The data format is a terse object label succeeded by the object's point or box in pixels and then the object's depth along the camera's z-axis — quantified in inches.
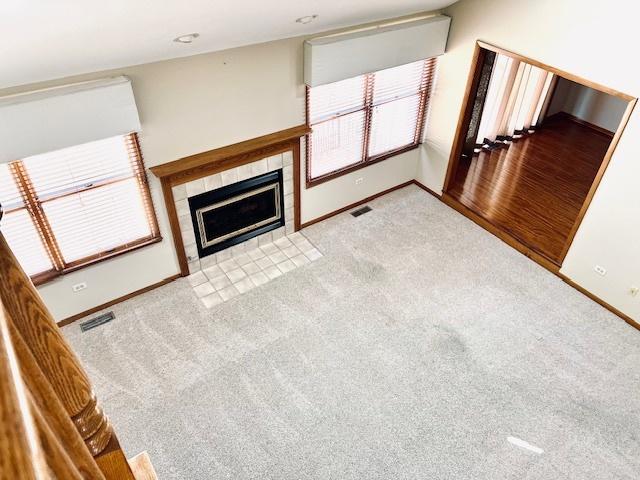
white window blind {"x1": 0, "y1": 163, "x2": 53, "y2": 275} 160.8
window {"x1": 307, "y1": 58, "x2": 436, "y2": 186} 222.7
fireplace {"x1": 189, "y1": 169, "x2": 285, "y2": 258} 207.6
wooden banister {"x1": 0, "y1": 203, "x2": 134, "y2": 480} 18.2
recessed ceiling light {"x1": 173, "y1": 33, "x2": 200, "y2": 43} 138.3
